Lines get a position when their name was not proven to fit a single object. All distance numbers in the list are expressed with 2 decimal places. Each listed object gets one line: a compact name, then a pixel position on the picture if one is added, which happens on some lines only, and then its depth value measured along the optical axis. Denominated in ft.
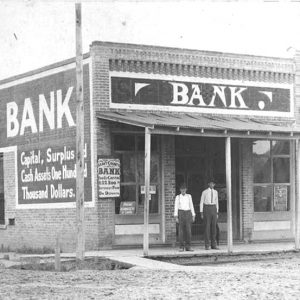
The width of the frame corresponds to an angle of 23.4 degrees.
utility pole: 56.59
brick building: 68.33
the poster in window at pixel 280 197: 78.59
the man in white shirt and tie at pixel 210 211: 67.36
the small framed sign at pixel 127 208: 69.21
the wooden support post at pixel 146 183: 60.44
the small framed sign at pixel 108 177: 67.92
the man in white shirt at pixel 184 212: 65.67
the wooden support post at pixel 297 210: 68.28
